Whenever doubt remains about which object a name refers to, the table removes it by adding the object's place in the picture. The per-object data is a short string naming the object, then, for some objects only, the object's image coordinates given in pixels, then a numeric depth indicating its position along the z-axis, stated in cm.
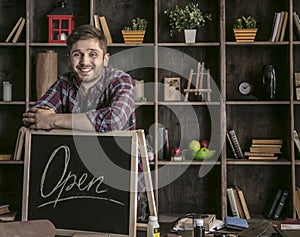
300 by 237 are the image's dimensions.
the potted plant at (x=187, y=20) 448
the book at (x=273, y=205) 448
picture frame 455
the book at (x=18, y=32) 450
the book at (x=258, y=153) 450
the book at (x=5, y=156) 442
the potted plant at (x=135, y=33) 447
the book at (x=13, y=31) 450
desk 220
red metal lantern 452
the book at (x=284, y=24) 441
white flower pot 448
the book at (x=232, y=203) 446
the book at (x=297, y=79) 444
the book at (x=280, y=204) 445
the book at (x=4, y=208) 441
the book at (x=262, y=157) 445
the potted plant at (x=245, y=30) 444
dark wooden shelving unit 466
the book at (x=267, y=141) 452
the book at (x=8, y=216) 429
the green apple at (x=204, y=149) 447
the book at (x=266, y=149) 450
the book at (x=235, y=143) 449
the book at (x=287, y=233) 218
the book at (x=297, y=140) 439
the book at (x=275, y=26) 441
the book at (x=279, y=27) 441
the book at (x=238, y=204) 452
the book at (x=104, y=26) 452
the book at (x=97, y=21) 451
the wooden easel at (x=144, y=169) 215
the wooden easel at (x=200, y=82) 450
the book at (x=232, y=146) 449
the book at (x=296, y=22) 438
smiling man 229
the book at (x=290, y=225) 248
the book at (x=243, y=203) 450
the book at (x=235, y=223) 243
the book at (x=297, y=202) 438
